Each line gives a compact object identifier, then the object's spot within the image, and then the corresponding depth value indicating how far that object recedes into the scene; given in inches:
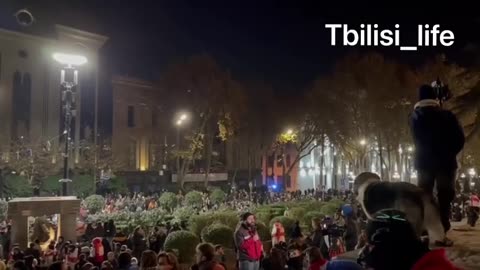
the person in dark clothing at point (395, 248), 141.4
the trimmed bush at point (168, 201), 1106.1
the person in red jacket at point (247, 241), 432.8
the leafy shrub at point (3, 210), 818.8
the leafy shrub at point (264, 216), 796.6
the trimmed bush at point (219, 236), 607.5
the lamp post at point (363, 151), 1529.3
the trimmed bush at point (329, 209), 884.9
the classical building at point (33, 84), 1605.6
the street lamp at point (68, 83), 647.8
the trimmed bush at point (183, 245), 543.2
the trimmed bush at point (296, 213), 821.1
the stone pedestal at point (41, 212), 624.7
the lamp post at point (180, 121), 1792.7
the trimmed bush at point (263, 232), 670.5
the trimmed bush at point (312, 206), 904.5
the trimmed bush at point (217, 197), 1231.2
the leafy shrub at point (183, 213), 787.9
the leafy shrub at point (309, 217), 794.8
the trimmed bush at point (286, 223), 709.3
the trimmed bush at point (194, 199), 1126.4
